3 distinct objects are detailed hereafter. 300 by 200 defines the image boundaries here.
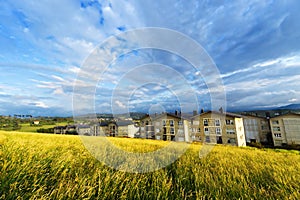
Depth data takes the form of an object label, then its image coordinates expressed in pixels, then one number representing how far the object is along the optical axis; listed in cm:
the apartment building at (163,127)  4353
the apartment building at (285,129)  4466
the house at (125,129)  4719
